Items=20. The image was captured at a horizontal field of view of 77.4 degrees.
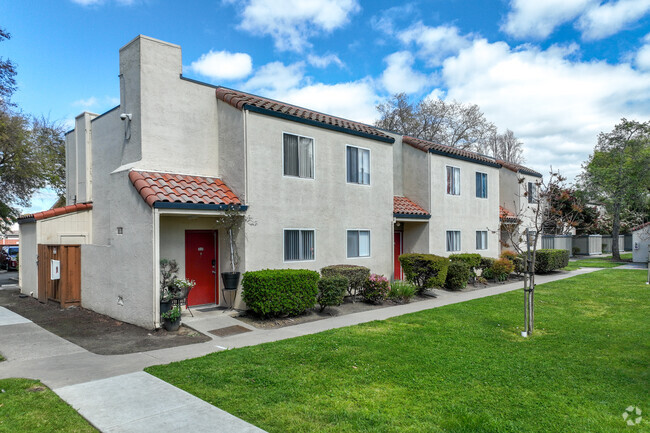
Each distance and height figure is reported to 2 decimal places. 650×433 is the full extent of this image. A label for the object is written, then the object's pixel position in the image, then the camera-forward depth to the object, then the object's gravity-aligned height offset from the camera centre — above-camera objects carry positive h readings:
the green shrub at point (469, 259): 17.19 -1.61
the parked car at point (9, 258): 25.83 -1.98
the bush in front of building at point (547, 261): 21.72 -2.19
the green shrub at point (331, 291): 11.36 -1.90
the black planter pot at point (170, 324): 9.42 -2.32
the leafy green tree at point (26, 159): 21.84 +4.16
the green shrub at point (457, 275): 16.27 -2.18
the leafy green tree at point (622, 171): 29.95 +3.60
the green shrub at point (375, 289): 12.98 -2.16
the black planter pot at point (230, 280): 10.90 -1.50
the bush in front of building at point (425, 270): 14.58 -1.75
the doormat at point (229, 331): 9.31 -2.51
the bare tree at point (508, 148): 47.71 +8.68
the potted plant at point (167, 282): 9.67 -1.46
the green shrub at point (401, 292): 13.52 -2.35
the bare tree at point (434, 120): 38.16 +9.85
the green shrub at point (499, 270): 18.81 -2.28
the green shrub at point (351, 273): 12.62 -1.58
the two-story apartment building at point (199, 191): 10.53 +1.01
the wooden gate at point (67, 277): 12.54 -1.58
